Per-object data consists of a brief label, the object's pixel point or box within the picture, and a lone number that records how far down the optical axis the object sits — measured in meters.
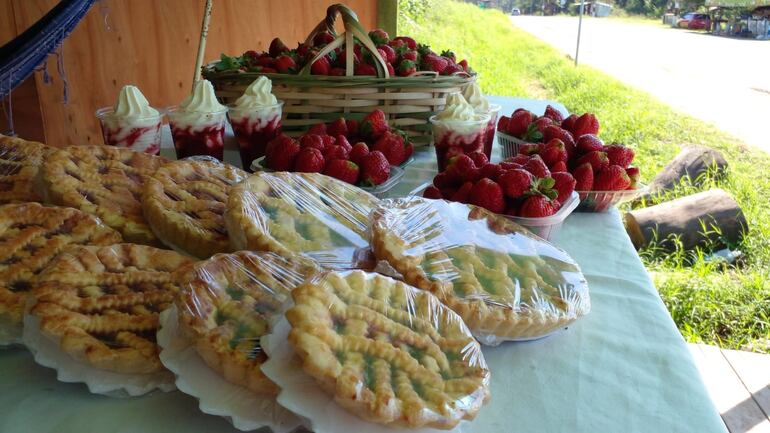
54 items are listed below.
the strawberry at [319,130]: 1.59
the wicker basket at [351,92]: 1.69
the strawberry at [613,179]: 1.41
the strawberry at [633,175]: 1.46
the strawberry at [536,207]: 1.20
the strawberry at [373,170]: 1.38
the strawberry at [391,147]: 1.54
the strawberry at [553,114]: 1.84
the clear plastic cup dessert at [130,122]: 1.46
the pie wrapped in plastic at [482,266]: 0.90
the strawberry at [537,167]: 1.28
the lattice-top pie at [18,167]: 1.18
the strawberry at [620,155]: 1.47
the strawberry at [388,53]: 1.89
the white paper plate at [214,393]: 0.71
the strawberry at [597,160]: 1.44
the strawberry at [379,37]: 2.04
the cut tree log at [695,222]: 3.23
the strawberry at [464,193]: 1.26
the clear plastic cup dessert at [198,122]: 1.53
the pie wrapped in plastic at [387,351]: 0.67
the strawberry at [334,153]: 1.40
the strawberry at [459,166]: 1.33
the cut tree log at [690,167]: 3.87
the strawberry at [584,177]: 1.41
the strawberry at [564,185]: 1.28
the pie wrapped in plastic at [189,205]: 1.04
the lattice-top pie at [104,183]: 1.08
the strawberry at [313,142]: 1.43
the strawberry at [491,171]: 1.27
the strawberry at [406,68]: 1.81
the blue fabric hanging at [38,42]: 1.85
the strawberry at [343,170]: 1.36
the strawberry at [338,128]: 1.61
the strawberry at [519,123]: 1.74
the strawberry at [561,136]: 1.52
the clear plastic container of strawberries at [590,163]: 1.42
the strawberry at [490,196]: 1.21
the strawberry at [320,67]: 1.78
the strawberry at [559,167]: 1.38
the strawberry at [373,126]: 1.59
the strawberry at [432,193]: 1.34
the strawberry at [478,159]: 1.40
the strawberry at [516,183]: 1.22
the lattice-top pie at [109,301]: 0.77
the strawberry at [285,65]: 1.83
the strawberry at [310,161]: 1.37
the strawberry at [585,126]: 1.67
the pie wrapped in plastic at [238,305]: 0.73
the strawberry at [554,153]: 1.42
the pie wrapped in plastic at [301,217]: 0.98
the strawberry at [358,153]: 1.41
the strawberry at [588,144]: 1.49
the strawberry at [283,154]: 1.41
